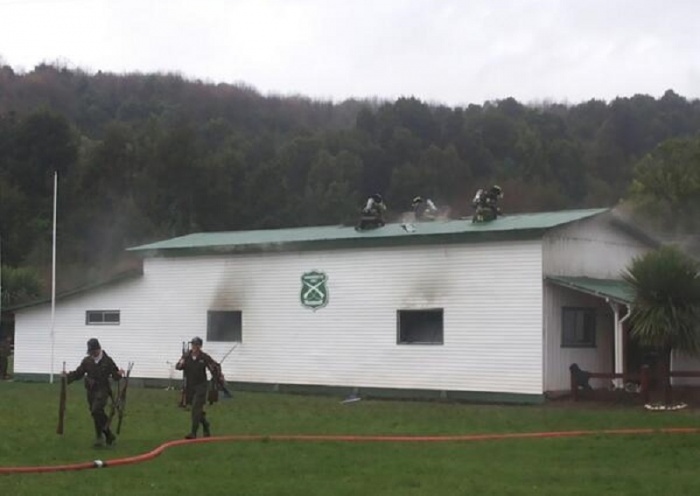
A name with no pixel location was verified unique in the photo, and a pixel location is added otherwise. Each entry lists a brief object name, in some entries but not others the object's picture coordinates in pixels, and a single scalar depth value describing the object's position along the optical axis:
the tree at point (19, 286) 47.50
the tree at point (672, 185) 55.62
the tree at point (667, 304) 22.67
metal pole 32.31
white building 24.89
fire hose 16.33
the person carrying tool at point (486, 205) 26.84
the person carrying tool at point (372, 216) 28.88
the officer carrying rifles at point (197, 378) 16.80
